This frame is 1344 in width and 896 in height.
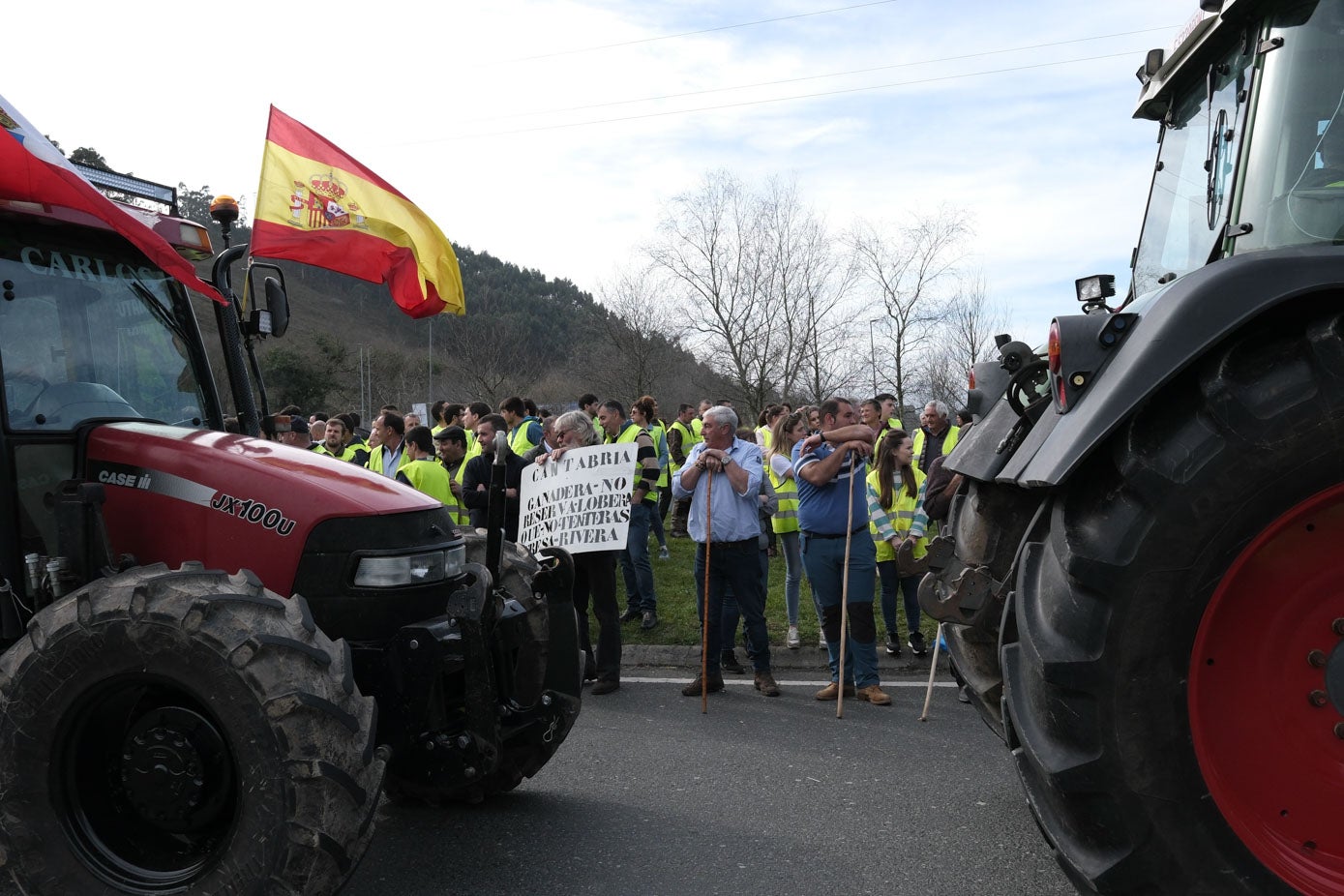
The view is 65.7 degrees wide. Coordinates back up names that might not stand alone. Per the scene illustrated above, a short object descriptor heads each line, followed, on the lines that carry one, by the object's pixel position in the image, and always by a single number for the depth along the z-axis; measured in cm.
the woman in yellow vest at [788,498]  863
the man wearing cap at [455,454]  973
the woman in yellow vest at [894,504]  791
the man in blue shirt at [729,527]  751
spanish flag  611
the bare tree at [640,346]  3544
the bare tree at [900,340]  3278
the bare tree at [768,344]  3206
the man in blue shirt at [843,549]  717
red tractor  323
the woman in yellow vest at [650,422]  1223
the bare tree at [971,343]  3594
